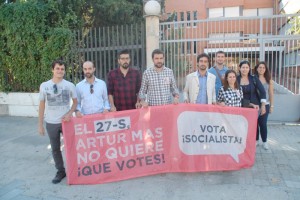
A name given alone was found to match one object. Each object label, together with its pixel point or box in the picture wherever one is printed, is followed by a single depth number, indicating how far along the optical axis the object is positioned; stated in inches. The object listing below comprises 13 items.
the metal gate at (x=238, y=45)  303.0
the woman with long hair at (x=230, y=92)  186.7
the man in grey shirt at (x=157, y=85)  180.9
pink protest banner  167.8
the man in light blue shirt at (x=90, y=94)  173.2
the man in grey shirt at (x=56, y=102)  163.3
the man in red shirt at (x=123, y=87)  185.9
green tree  335.9
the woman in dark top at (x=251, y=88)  198.8
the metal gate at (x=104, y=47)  315.9
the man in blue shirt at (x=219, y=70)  208.8
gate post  301.4
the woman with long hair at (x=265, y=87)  209.6
